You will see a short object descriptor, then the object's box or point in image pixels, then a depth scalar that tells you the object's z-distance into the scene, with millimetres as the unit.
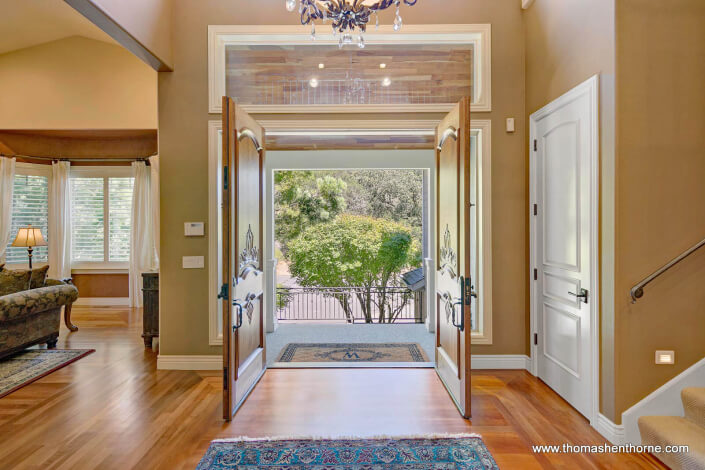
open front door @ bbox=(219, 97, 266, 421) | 2770
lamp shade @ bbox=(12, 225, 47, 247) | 5570
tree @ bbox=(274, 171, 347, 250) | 10047
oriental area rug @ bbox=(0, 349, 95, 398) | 3432
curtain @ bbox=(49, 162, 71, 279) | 6820
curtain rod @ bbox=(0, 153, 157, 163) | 6777
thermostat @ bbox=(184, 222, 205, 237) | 3717
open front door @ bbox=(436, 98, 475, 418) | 2807
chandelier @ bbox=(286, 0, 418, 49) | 2449
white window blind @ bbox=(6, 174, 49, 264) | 6559
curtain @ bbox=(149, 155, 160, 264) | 6617
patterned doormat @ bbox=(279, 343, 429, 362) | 4190
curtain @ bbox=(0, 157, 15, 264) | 6359
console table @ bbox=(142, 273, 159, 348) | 4383
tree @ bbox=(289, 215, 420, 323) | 9164
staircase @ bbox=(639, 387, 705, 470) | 2039
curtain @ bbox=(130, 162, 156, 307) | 6859
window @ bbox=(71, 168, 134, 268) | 7016
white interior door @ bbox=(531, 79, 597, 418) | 2719
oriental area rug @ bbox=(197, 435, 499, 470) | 2211
